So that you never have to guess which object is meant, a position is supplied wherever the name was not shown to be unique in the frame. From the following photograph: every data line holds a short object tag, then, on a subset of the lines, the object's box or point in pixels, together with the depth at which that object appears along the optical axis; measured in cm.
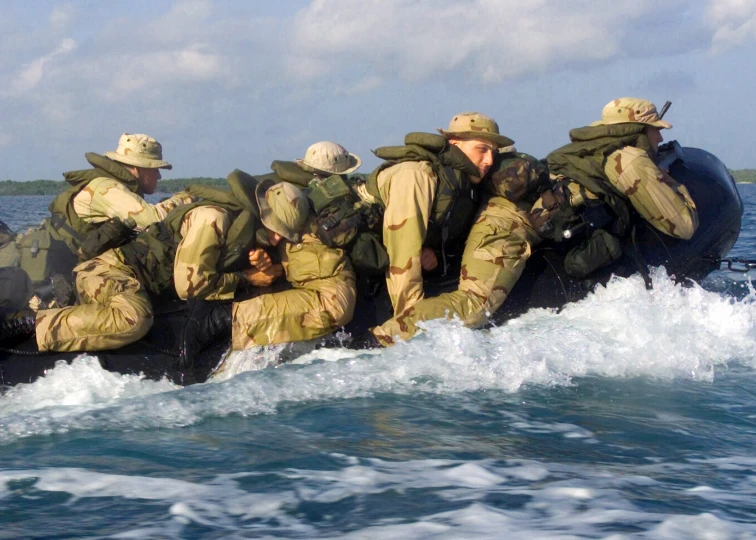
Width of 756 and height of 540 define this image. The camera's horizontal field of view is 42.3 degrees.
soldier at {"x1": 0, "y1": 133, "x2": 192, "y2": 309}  638
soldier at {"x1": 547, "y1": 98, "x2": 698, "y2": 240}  693
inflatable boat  597
